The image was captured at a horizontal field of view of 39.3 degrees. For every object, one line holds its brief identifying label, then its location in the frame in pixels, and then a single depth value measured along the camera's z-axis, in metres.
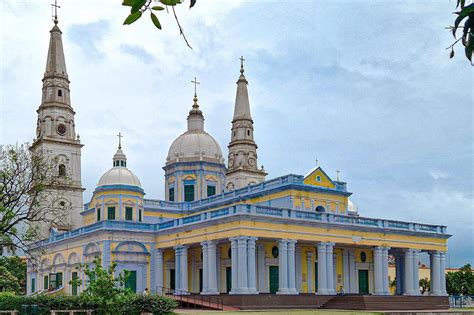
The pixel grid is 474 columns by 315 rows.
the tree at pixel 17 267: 62.72
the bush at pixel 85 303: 27.33
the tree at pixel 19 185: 32.47
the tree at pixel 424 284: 66.04
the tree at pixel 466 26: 5.23
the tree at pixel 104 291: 25.30
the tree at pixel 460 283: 63.81
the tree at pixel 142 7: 4.25
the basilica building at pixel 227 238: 40.16
